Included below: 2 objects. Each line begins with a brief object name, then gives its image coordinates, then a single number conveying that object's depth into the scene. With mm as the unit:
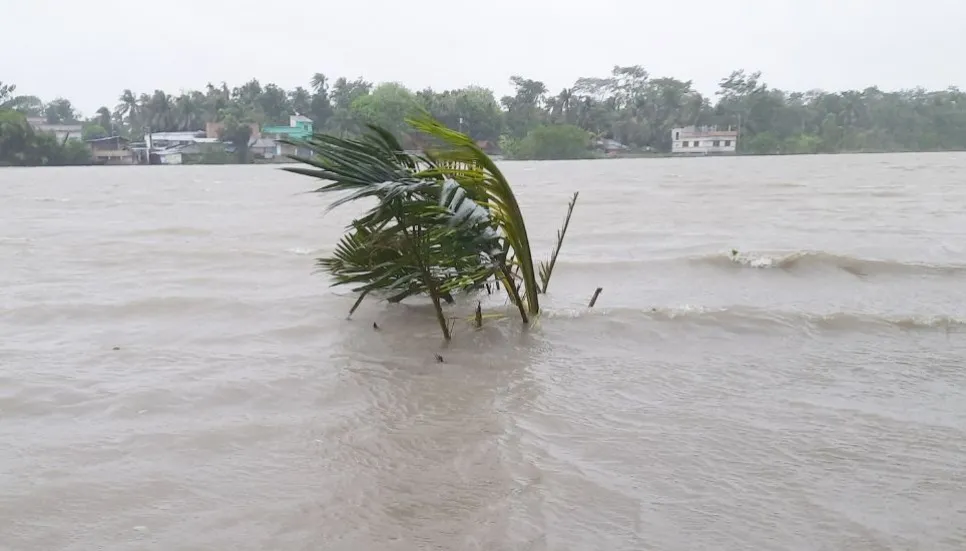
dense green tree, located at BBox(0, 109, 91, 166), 64188
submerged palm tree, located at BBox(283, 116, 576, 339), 4465
